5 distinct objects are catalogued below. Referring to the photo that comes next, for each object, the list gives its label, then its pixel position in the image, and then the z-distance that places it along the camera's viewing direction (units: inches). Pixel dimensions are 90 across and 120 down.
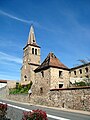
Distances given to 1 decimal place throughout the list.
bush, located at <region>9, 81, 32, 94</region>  704.6
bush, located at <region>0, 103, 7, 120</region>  186.2
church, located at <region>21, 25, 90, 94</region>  591.2
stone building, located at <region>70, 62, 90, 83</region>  1030.9
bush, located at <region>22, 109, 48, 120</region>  124.2
